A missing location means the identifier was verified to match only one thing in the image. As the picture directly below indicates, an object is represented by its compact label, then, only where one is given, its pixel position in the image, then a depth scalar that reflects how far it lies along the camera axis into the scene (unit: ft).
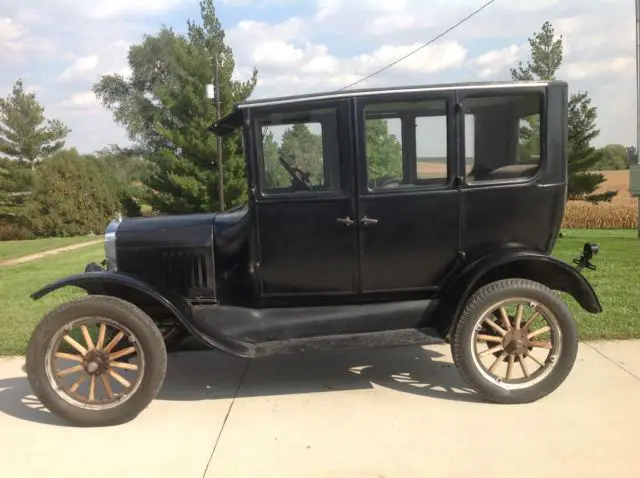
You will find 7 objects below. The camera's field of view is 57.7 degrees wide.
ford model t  11.92
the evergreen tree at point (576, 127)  100.11
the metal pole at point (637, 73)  45.24
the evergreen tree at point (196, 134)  68.93
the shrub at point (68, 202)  80.74
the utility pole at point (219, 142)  48.00
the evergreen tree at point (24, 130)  118.73
